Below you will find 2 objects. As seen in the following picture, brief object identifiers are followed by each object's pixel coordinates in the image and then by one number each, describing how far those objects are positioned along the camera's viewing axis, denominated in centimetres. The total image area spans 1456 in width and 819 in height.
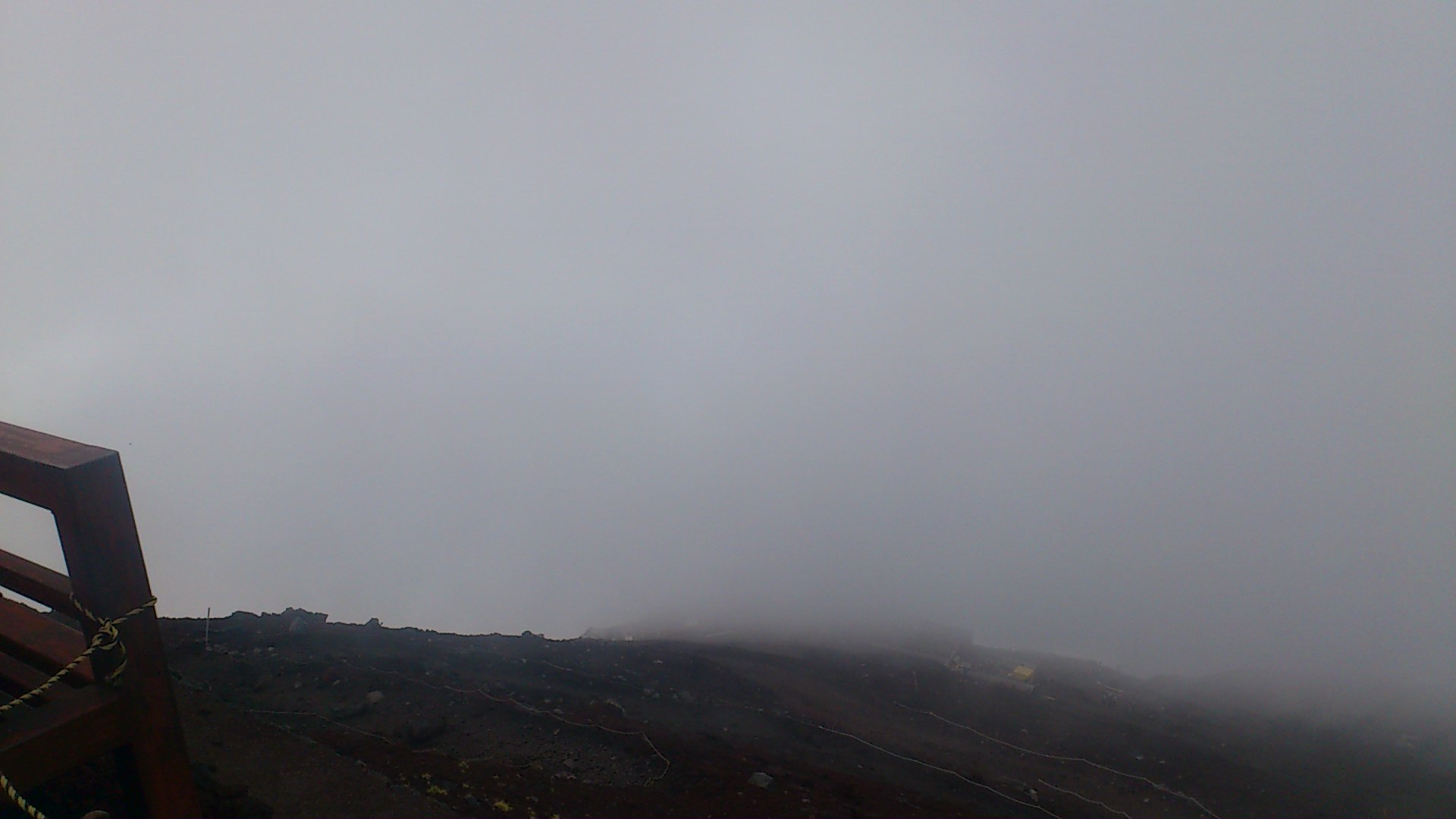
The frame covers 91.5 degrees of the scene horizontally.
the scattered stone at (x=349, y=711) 1073
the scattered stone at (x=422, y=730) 1035
